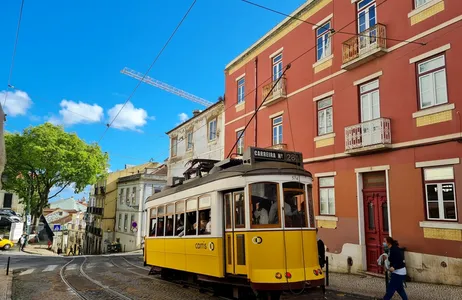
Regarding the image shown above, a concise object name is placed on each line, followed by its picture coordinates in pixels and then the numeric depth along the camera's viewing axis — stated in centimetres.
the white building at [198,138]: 2448
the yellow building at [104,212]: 4169
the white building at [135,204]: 3469
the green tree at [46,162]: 3356
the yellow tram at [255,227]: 757
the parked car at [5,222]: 4934
